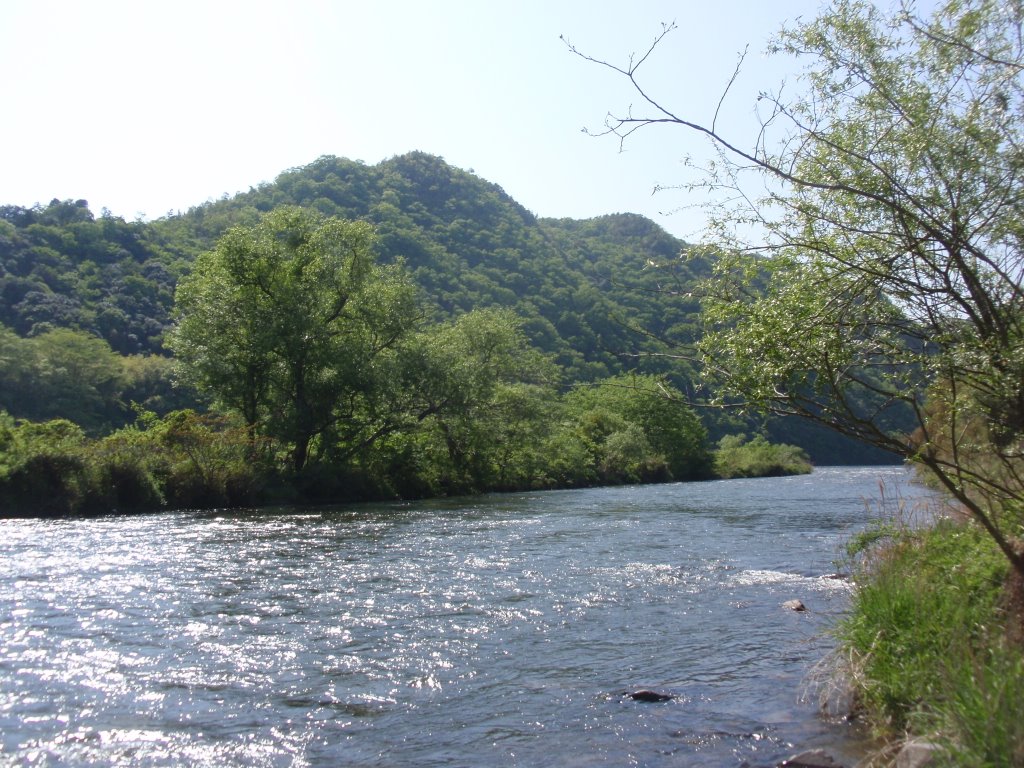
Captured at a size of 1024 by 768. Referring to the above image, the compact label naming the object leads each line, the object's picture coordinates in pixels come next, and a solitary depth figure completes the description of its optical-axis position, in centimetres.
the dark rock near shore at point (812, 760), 662
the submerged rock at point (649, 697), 867
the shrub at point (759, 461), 7006
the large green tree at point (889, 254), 711
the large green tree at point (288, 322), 3497
